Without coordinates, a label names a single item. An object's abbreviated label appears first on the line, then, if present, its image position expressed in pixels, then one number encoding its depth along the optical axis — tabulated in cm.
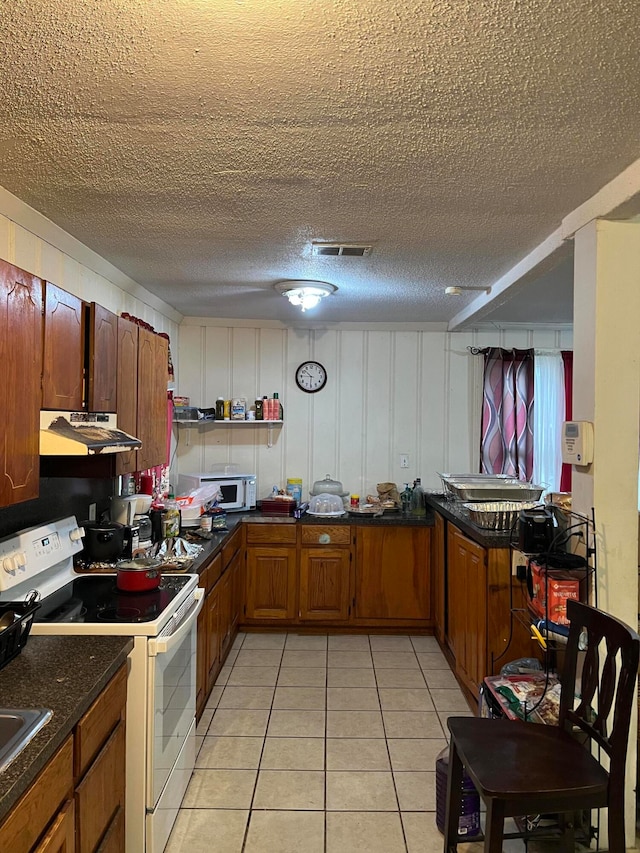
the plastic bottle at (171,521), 310
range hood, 182
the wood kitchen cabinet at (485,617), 271
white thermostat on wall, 200
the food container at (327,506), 414
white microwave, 408
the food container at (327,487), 447
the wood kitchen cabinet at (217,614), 278
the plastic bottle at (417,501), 420
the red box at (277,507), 420
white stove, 179
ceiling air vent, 257
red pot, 217
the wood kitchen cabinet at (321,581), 400
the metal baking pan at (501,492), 317
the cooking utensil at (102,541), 252
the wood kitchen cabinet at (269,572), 399
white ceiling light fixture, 324
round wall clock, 455
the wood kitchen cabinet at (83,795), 113
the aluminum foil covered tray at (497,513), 284
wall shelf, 445
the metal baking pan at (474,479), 346
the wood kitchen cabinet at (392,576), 399
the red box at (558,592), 202
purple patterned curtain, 438
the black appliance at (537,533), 217
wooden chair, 149
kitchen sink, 118
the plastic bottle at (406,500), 421
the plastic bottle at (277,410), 441
